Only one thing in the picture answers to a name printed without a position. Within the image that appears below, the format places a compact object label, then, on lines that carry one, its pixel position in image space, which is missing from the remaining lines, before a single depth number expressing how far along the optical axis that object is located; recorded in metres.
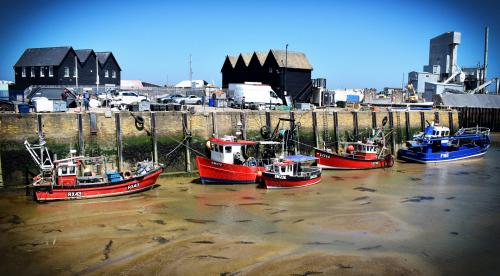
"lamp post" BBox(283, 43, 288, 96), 40.69
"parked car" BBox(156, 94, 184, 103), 35.06
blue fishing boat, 31.16
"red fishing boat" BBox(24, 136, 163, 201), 19.52
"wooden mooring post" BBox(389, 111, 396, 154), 33.78
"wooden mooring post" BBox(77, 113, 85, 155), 22.81
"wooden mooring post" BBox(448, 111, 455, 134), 39.31
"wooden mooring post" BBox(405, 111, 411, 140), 35.34
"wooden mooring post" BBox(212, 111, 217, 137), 26.51
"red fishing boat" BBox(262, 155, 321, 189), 22.53
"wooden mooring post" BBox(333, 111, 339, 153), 31.20
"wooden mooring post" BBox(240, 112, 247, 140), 27.28
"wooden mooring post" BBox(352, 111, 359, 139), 32.28
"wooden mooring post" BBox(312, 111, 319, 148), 30.19
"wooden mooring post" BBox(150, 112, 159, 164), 24.55
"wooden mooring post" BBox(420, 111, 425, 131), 36.59
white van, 35.00
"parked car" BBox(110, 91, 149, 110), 32.72
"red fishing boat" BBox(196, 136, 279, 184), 23.08
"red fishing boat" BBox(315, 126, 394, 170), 27.81
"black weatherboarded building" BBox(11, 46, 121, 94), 40.69
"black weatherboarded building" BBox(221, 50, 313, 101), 40.88
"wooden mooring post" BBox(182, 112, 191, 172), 25.30
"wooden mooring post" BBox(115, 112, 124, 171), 23.74
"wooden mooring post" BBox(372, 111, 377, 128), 33.50
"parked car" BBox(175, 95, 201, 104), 35.97
